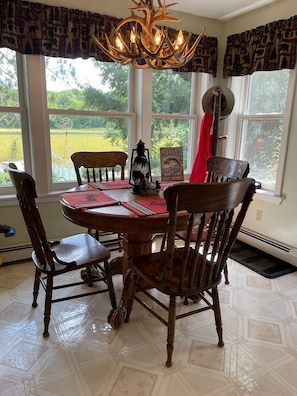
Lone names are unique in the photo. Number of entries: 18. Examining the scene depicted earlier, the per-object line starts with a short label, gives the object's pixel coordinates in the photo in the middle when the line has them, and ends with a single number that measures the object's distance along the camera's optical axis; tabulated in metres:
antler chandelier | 1.59
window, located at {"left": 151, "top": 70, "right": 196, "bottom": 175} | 3.11
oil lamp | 1.96
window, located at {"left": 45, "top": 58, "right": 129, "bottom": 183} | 2.67
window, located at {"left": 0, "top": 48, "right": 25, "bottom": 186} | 2.46
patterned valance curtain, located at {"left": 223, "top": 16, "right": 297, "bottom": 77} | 2.49
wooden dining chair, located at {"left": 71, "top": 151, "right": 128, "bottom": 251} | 2.43
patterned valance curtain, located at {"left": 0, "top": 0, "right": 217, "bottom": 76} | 2.23
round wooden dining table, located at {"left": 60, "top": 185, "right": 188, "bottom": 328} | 1.53
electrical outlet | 2.98
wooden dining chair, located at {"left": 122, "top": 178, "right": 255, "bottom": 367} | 1.22
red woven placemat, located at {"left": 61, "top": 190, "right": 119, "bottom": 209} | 1.70
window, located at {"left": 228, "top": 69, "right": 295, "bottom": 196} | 2.72
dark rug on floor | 2.58
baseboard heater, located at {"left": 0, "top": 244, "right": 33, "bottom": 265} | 2.61
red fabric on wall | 2.88
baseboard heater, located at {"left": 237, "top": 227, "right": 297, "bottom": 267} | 2.69
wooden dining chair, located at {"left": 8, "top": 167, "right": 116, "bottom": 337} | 1.49
